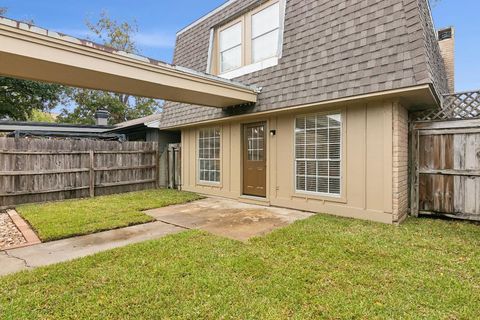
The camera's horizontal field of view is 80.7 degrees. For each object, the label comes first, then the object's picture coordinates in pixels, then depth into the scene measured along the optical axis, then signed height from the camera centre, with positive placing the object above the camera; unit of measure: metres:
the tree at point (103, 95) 24.94 +5.72
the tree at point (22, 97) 16.77 +4.01
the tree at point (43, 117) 30.29 +4.84
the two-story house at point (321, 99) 5.23 +1.23
